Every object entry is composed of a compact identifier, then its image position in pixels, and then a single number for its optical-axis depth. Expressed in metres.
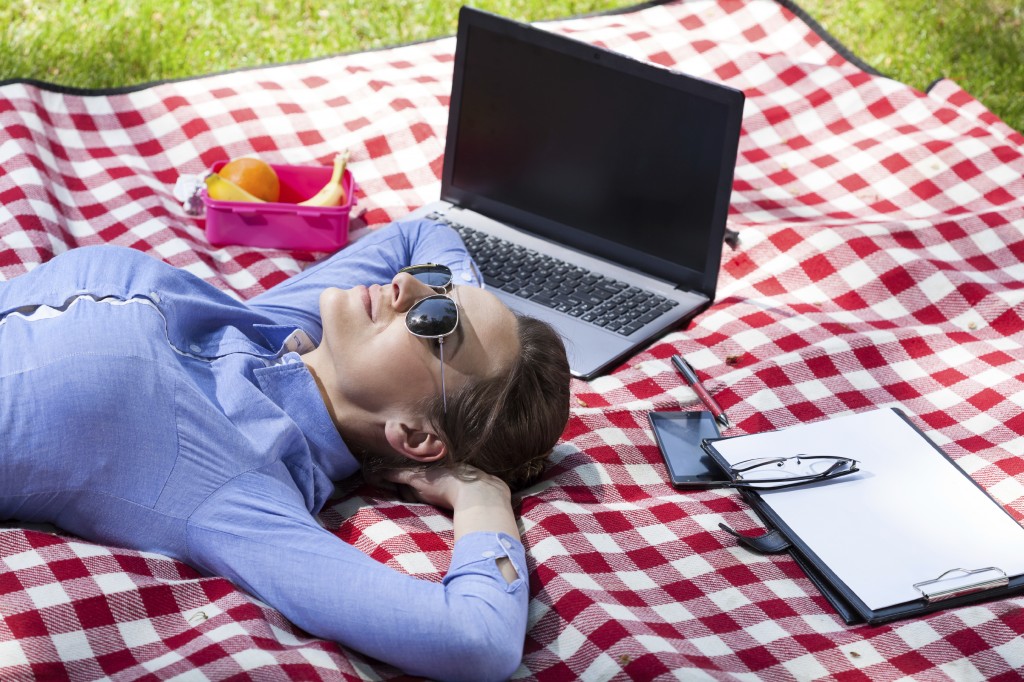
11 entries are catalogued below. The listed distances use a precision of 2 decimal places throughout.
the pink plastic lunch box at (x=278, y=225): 3.32
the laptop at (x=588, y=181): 3.05
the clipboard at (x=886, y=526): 2.22
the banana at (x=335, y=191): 3.44
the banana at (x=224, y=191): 3.34
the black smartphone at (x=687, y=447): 2.58
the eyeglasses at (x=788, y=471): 2.47
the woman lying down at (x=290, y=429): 1.95
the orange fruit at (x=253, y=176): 3.42
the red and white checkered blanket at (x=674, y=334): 2.01
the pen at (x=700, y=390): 2.76
